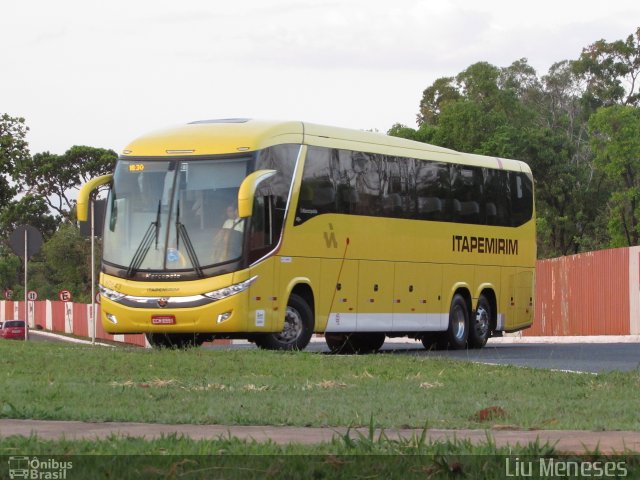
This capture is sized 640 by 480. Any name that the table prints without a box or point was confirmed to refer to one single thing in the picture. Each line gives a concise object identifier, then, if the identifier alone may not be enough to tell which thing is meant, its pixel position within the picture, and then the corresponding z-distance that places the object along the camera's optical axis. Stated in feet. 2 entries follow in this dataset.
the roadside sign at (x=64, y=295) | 225.74
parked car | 229.45
